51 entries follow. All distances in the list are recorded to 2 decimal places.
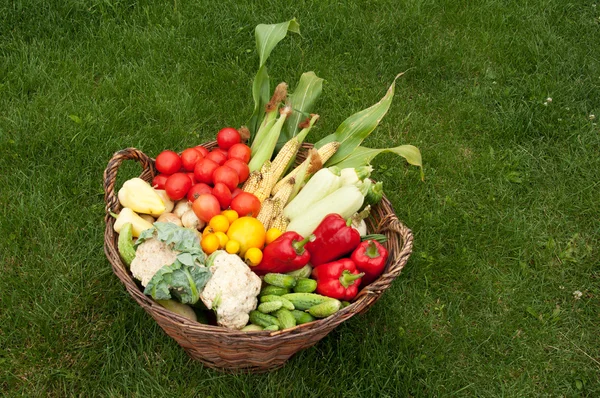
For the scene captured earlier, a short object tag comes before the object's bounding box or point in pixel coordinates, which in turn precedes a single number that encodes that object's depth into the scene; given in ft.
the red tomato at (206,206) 8.27
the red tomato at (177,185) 8.61
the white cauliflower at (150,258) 7.27
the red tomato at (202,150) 9.36
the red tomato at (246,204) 8.39
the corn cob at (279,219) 8.66
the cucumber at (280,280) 7.75
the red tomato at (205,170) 8.82
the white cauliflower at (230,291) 7.17
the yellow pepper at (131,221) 7.95
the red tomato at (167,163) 8.94
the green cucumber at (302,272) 8.19
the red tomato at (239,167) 8.96
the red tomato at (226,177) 8.66
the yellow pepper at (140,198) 8.25
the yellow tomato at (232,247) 7.77
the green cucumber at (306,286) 7.90
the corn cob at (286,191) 8.99
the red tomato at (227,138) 9.63
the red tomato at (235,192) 8.75
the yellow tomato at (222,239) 7.87
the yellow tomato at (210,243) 7.74
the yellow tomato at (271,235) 8.22
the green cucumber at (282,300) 7.55
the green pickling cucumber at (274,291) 7.77
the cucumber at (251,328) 7.42
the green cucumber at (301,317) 7.56
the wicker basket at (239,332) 6.87
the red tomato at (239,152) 9.33
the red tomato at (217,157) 9.16
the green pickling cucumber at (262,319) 7.47
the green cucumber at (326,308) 7.38
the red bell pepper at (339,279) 7.75
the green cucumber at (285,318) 7.30
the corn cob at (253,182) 9.00
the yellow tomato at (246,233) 7.93
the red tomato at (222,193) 8.46
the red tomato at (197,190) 8.55
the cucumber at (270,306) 7.49
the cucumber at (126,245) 7.63
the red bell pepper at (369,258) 8.03
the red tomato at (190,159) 9.12
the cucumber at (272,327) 7.33
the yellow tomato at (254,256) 7.80
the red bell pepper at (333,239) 8.04
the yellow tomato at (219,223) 8.06
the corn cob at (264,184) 8.97
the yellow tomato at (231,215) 8.26
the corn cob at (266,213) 8.59
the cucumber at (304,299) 7.60
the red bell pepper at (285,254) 7.69
